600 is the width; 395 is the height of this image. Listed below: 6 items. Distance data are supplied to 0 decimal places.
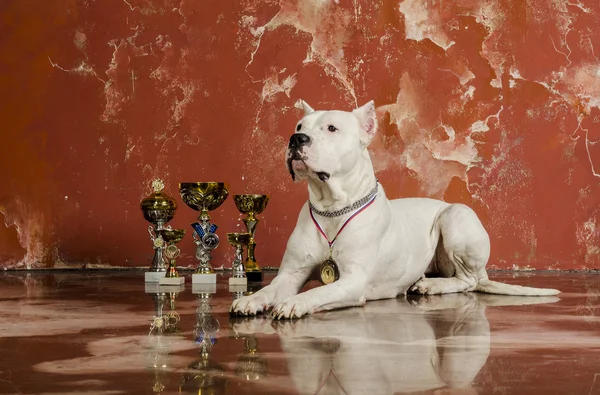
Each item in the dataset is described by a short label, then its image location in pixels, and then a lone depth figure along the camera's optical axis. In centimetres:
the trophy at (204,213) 511
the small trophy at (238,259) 489
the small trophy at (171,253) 495
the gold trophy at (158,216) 524
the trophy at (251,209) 557
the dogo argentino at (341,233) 354
